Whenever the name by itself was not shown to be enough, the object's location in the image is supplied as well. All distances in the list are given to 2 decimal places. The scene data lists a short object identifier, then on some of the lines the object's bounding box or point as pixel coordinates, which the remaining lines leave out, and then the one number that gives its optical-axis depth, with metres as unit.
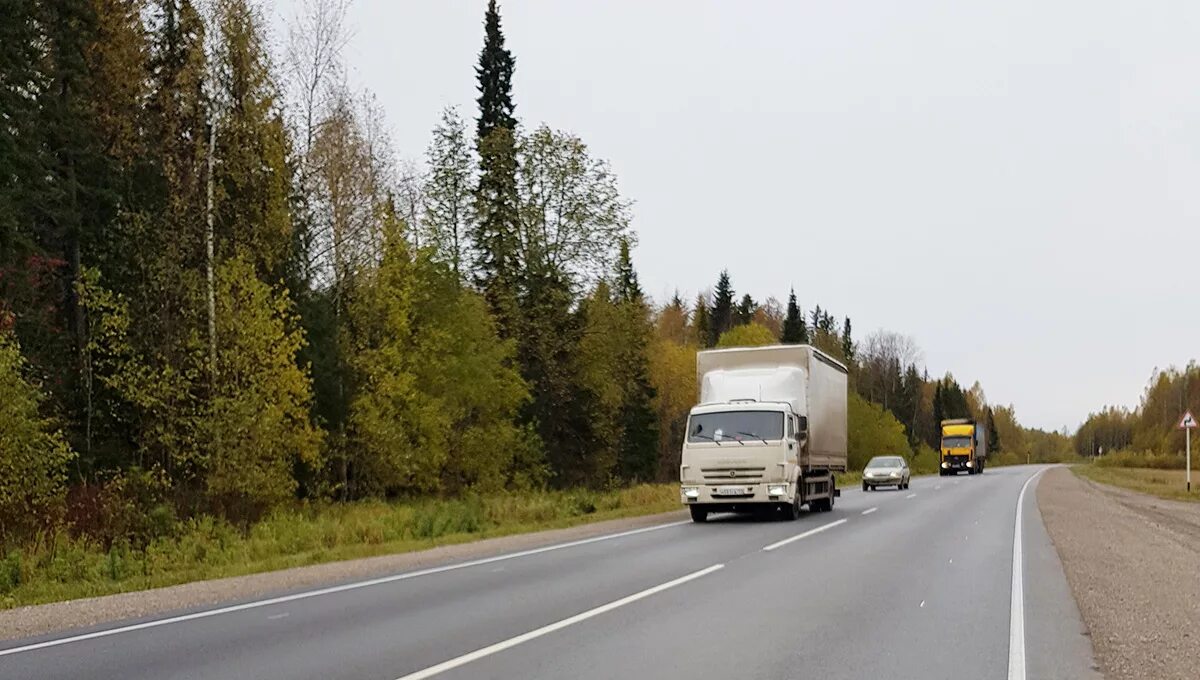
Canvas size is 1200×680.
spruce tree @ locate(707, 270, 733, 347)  124.62
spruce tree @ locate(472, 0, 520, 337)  44.88
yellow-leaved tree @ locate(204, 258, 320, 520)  23.16
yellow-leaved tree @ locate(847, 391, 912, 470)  100.50
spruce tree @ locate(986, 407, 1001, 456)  192.07
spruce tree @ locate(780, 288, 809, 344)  119.88
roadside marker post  36.62
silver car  46.25
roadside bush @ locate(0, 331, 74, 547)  18.34
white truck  23.55
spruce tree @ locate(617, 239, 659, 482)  48.47
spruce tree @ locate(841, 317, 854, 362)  150.75
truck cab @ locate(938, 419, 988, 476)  72.81
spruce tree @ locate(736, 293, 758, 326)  130.54
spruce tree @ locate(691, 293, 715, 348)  114.44
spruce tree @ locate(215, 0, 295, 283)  26.16
